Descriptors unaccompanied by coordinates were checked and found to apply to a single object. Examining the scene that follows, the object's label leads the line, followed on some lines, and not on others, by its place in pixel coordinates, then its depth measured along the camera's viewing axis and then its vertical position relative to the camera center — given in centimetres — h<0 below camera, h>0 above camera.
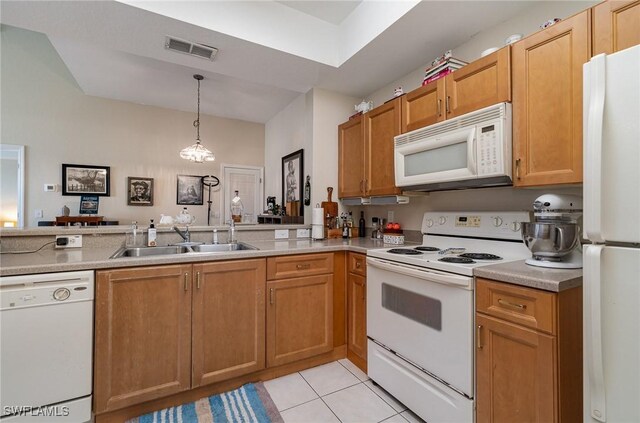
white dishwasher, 127 -64
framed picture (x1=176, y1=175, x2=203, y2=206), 459 +36
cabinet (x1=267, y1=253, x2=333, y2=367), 193 -71
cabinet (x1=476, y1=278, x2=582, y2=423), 107 -57
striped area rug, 158 -117
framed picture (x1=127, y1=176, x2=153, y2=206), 426 +32
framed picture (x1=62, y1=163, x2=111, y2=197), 391 +46
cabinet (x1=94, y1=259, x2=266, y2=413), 148 -68
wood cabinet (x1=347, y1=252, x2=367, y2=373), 204 -73
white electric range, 134 -54
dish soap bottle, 206 -18
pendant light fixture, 365 +77
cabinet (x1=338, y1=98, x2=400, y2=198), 227 +55
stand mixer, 126 -8
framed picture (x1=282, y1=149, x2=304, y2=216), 340 +41
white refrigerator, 85 -7
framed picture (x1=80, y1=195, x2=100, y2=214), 399 +11
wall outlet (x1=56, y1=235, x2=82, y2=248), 186 -20
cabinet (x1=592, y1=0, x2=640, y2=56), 112 +78
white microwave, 151 +38
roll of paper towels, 263 -3
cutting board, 286 +6
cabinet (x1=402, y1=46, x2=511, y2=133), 154 +76
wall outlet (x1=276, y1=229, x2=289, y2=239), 267 -20
